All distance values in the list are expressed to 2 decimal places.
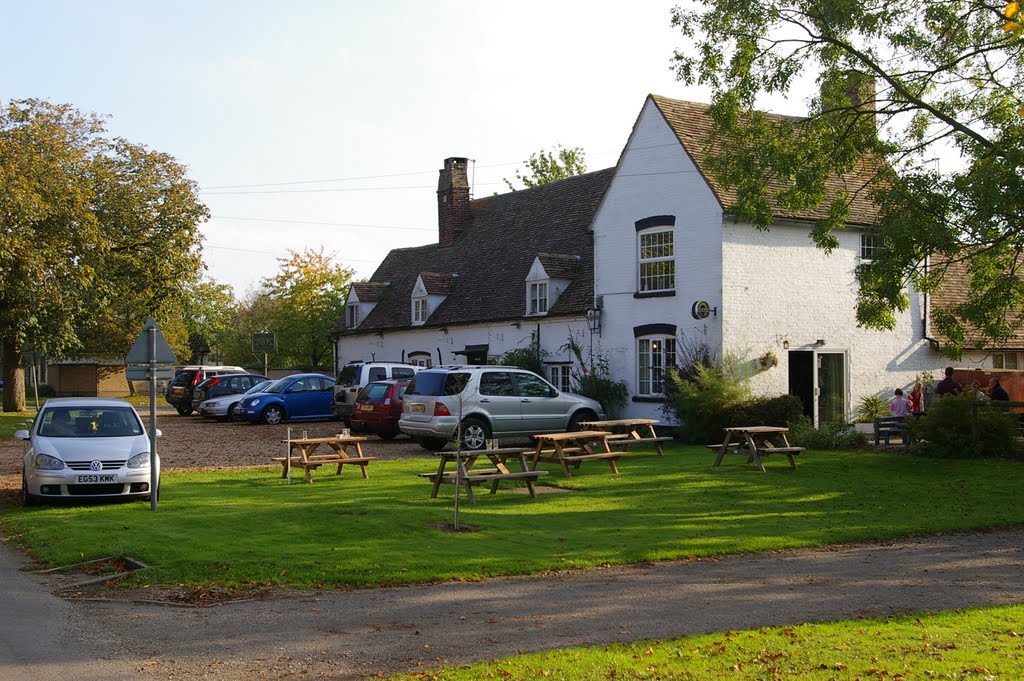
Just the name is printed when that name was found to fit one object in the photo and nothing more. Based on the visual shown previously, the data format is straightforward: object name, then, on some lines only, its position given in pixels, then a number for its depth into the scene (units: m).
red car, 25.25
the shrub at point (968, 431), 19.55
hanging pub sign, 24.89
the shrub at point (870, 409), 27.03
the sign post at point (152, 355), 13.75
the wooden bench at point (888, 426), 22.09
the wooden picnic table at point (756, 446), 18.77
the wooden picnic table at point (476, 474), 14.22
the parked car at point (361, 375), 28.73
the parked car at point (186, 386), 38.41
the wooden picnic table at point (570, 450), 17.86
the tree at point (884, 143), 17.23
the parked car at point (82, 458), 14.20
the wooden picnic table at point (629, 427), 20.56
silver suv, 22.14
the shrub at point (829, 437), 22.25
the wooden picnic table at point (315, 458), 17.27
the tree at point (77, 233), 27.34
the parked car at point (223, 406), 34.34
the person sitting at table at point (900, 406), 23.00
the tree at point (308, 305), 60.47
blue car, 32.28
